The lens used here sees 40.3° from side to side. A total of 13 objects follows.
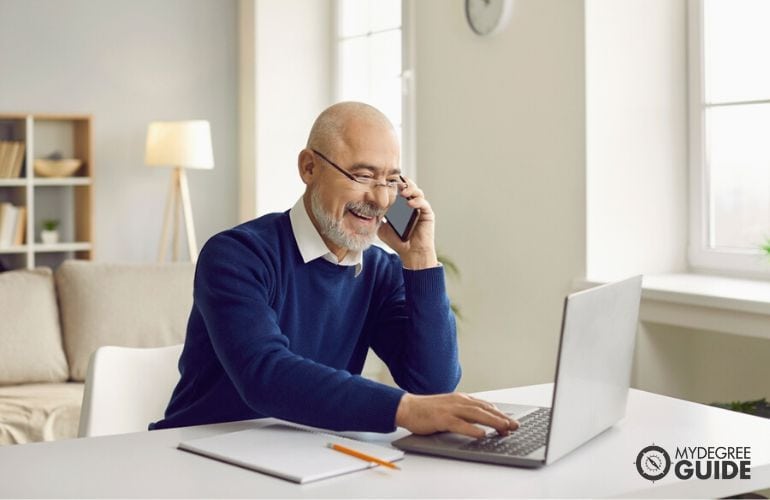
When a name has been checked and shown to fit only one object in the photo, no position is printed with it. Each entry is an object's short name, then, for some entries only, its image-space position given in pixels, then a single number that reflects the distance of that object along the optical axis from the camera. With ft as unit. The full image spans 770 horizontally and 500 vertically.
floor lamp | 18.57
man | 5.83
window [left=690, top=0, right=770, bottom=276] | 11.28
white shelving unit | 18.80
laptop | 4.66
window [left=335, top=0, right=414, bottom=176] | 16.28
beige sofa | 13.15
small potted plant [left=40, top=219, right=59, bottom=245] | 19.25
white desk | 4.41
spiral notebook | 4.60
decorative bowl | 19.01
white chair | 6.89
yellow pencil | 4.75
